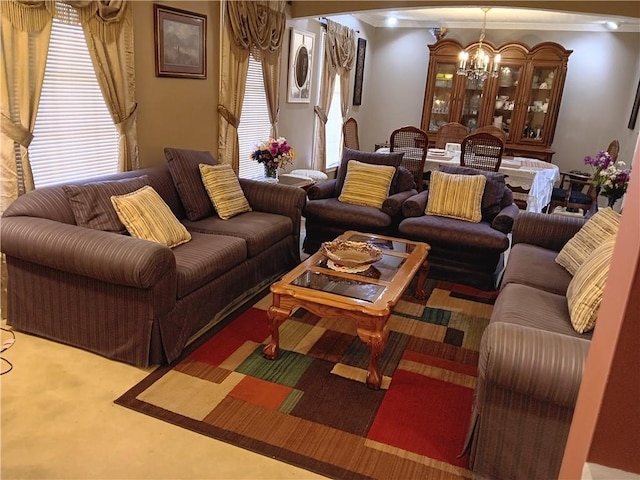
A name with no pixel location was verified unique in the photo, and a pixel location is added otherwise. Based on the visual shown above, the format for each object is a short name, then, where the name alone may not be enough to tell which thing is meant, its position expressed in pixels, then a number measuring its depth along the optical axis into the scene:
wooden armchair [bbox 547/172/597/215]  5.81
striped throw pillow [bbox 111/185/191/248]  2.96
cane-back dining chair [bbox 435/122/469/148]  6.63
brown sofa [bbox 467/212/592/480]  1.79
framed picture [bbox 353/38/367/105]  7.59
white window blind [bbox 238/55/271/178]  5.14
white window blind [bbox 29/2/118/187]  3.08
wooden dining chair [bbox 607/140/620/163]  5.43
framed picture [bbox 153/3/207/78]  3.79
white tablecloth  5.14
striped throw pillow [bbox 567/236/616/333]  2.26
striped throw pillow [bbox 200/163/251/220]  3.82
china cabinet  7.07
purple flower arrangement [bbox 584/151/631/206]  3.88
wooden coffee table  2.53
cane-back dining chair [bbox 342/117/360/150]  6.48
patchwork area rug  2.15
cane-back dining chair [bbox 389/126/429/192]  5.45
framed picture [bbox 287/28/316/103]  5.71
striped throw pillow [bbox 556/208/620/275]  2.98
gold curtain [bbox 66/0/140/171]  3.19
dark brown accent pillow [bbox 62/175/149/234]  2.88
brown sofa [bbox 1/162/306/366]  2.48
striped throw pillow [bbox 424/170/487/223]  4.25
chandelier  6.30
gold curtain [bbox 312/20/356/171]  6.51
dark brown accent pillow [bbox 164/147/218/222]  3.68
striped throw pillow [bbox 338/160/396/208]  4.56
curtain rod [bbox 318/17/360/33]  6.21
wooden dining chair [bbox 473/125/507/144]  6.55
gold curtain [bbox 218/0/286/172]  4.50
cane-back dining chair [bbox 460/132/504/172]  4.96
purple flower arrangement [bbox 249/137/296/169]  4.66
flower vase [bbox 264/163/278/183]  4.79
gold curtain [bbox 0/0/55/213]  2.77
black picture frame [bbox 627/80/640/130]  6.40
